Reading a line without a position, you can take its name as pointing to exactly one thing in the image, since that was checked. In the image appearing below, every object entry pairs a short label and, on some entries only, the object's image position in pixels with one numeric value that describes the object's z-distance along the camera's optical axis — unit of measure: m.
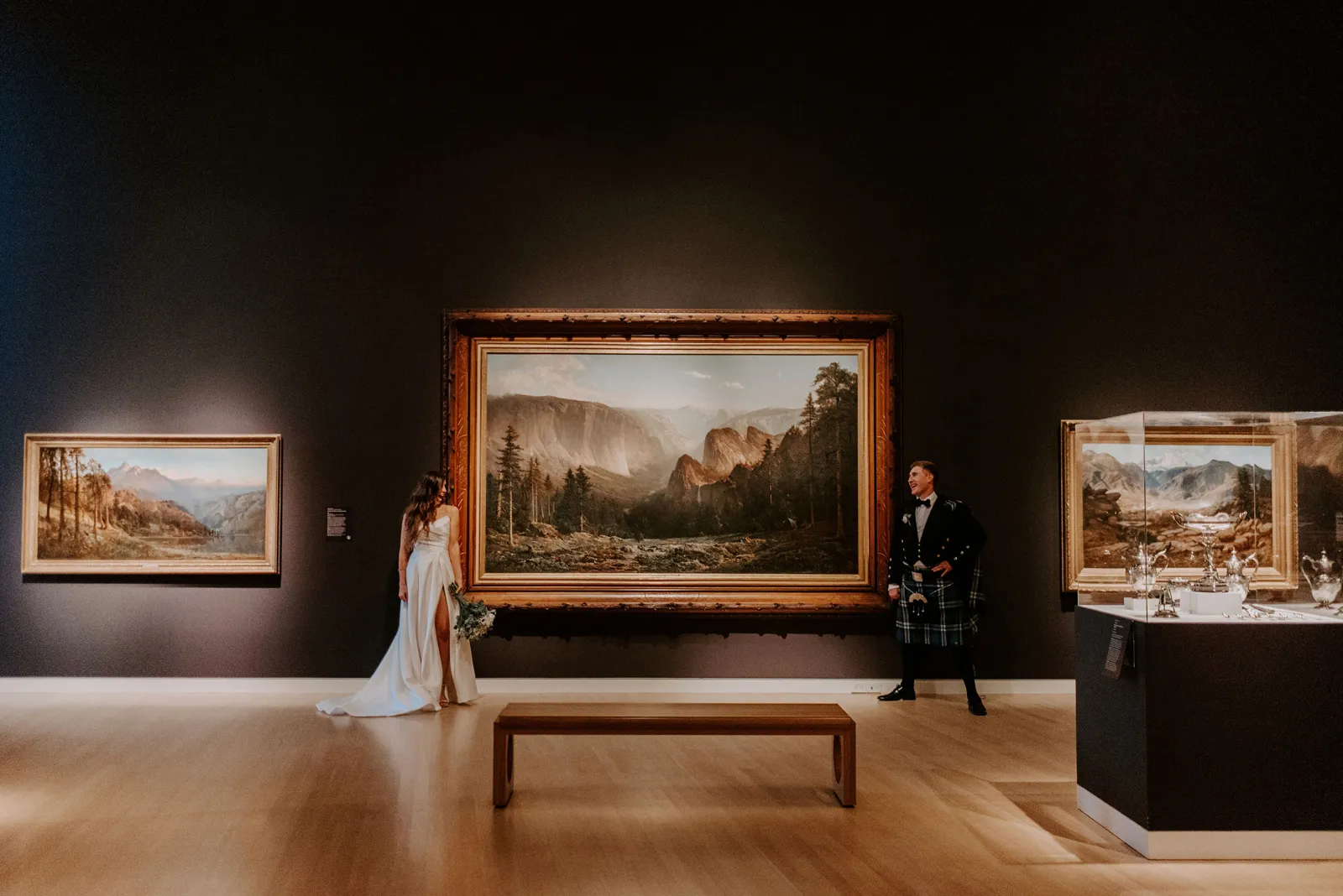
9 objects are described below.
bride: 7.17
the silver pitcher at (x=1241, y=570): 4.25
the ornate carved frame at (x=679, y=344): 7.82
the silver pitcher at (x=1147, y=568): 4.18
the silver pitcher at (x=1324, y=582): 4.24
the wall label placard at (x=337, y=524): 7.80
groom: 7.39
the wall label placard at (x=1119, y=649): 4.22
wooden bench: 4.64
